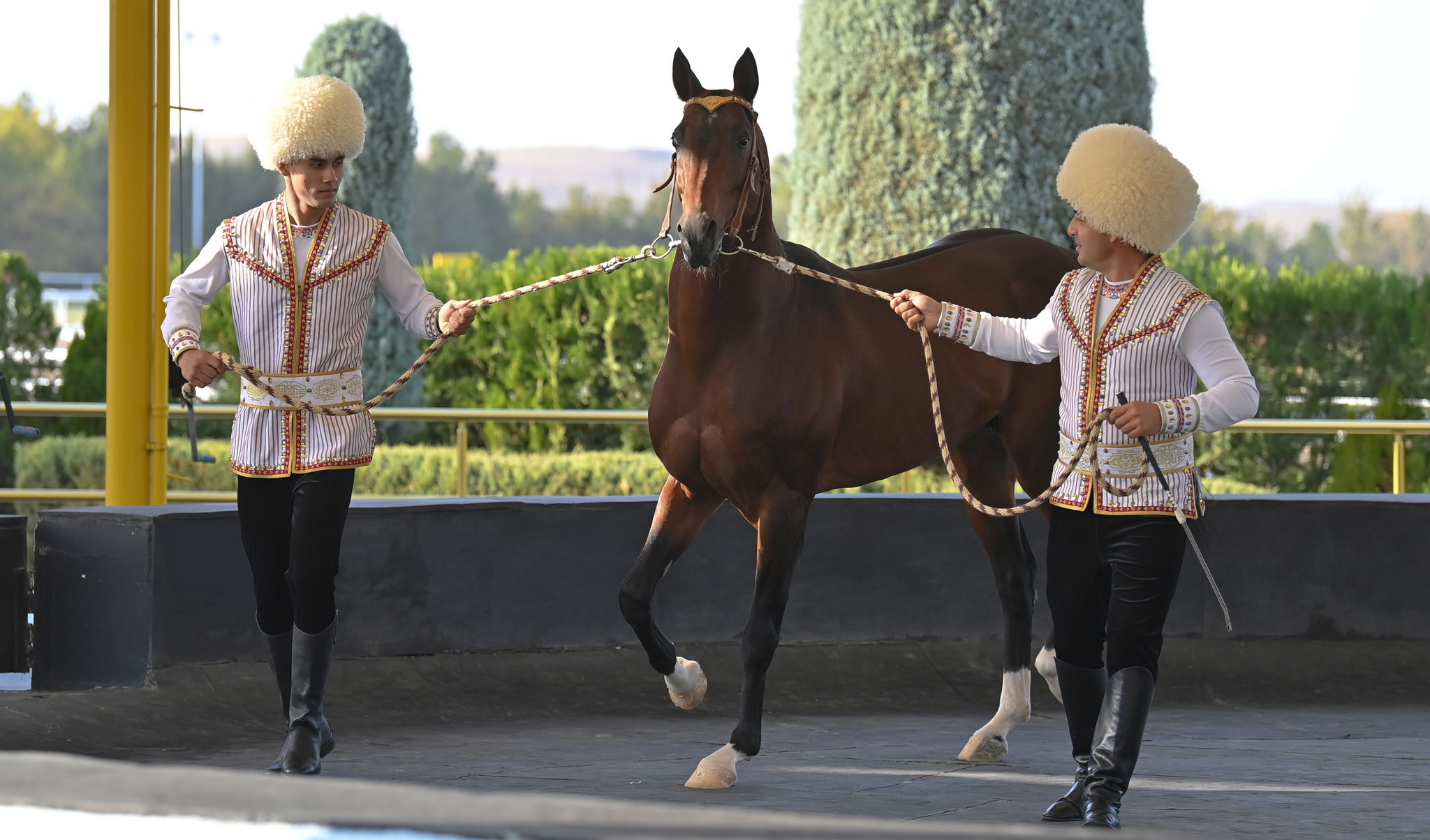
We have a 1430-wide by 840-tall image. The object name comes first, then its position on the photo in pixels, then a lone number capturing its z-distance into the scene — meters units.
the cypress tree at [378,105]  30.50
